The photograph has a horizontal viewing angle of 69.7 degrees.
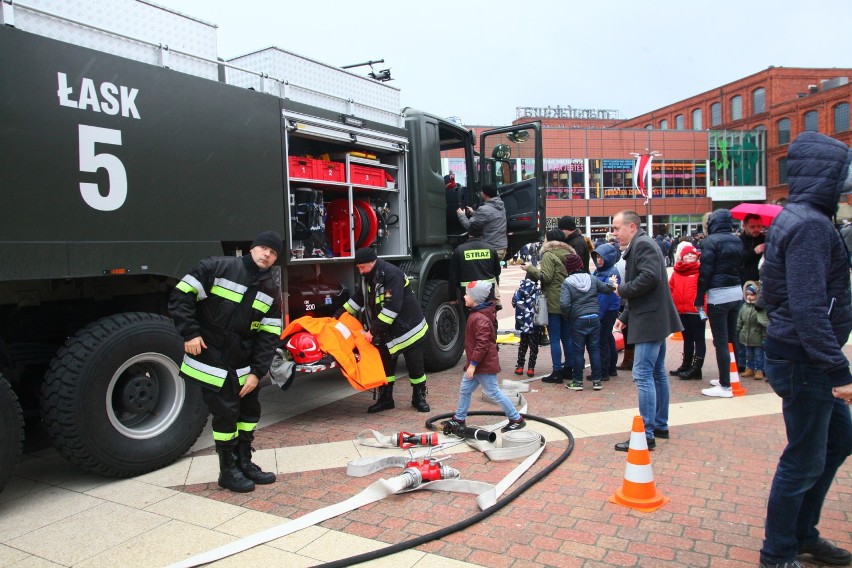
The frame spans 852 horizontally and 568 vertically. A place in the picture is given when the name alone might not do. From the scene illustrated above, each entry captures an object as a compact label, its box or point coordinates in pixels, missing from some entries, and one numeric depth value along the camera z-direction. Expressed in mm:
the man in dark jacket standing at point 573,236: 7575
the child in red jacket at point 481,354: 4938
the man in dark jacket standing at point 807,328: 2676
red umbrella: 5630
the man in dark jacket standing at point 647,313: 4641
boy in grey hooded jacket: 6699
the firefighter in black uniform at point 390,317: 5738
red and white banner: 43438
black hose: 3057
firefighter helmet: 5367
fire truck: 3697
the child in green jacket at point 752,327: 6898
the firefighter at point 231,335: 3934
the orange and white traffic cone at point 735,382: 6395
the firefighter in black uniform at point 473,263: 7047
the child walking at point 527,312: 7445
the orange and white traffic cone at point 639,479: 3656
